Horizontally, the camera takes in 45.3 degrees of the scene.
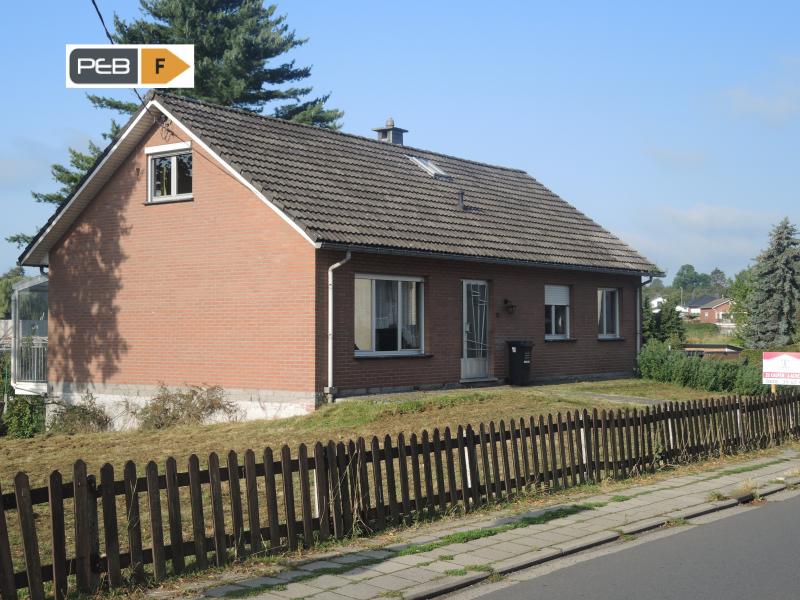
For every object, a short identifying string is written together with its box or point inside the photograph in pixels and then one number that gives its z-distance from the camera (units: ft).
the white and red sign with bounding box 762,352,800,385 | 54.70
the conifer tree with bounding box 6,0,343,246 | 141.49
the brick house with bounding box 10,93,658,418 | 63.26
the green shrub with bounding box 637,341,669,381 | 85.35
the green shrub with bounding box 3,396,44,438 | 78.12
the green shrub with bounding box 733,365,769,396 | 73.00
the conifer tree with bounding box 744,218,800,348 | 193.47
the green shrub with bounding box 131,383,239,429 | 64.95
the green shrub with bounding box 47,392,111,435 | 72.38
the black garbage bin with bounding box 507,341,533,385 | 75.77
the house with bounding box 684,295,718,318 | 553.64
